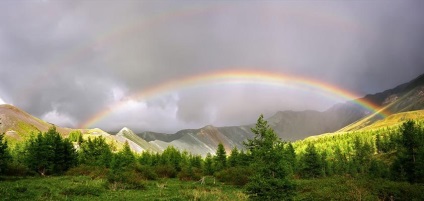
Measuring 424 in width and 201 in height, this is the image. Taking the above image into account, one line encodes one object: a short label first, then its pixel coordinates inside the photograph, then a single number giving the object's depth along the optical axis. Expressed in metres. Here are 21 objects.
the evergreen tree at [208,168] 94.06
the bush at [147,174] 63.38
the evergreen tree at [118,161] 58.55
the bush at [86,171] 62.23
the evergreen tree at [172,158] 112.66
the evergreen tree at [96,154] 86.69
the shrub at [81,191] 33.84
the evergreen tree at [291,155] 107.96
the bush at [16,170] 58.43
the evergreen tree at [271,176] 23.55
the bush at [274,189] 23.47
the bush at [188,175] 70.39
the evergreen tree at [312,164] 104.19
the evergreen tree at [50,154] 69.75
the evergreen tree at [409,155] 53.38
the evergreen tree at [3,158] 51.53
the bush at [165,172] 81.00
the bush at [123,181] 43.09
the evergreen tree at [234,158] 90.28
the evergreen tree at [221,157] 97.06
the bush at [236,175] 56.49
